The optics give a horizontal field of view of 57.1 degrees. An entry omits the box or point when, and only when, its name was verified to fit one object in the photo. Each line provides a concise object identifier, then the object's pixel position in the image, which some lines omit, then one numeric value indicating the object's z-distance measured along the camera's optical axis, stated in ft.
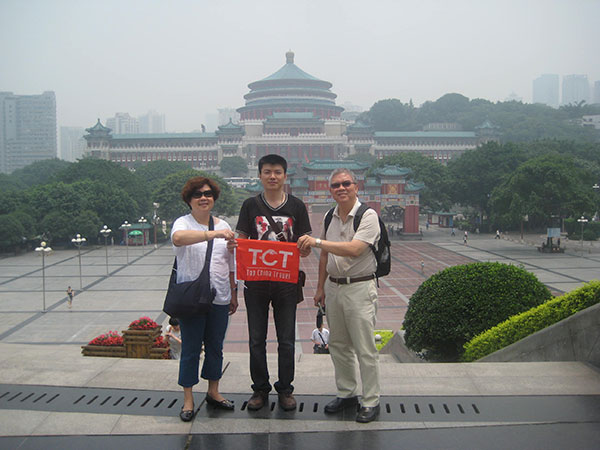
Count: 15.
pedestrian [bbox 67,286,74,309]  62.90
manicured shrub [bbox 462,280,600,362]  18.53
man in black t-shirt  13.98
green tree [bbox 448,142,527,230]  137.69
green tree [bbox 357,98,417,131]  320.29
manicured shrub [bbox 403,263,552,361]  24.12
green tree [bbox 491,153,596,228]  100.89
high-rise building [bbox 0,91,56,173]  365.61
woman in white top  13.65
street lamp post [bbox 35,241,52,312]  61.98
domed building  252.62
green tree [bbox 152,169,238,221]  134.92
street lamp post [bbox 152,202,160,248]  120.76
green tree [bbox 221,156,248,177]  240.94
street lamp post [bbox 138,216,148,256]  120.47
